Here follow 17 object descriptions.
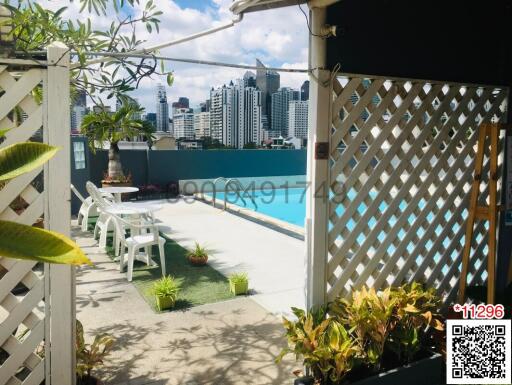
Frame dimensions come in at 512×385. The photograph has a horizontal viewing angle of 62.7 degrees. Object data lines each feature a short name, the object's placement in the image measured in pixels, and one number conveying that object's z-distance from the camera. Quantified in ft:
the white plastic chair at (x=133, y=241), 15.30
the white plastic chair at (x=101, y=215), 17.94
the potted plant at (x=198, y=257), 17.07
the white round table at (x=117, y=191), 22.63
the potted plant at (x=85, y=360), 7.66
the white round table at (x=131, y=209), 16.40
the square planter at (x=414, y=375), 7.91
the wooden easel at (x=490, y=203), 9.21
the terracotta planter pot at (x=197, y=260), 17.06
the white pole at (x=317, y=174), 8.03
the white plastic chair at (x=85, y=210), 22.41
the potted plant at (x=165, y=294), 12.40
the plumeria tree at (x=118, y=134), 33.14
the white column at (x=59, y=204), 6.43
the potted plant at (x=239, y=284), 13.79
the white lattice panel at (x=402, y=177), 8.69
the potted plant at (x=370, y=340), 7.65
